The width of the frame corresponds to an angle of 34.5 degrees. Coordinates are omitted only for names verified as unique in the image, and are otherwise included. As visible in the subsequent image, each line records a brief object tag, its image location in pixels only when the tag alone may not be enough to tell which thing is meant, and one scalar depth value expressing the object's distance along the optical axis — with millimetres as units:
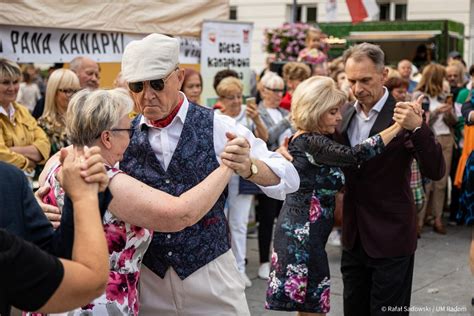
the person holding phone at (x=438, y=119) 9430
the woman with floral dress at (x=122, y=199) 2816
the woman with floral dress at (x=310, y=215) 4562
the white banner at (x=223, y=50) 8102
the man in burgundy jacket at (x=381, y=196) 4430
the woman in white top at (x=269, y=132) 7355
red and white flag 12414
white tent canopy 6254
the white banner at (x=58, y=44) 6280
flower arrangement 12422
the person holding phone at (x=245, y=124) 6891
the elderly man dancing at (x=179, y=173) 3275
